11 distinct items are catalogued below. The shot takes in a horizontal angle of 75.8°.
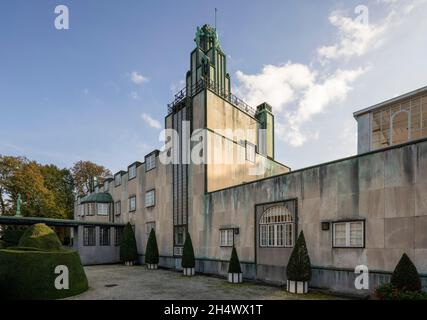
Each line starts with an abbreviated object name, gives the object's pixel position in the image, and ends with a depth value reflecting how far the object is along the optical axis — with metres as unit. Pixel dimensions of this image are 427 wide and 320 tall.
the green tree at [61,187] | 54.12
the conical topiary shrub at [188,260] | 21.03
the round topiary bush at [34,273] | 12.40
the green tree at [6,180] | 44.38
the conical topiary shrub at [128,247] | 28.90
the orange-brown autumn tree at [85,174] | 59.34
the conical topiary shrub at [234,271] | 17.28
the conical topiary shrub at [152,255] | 25.66
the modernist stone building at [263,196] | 11.50
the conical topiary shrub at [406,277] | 9.35
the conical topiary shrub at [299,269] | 13.36
